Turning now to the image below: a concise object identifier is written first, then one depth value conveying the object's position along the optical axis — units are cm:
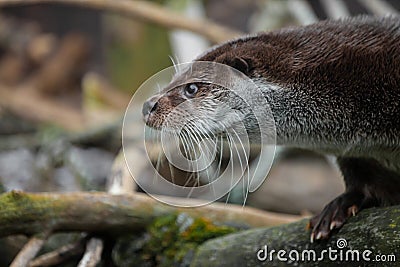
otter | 449
